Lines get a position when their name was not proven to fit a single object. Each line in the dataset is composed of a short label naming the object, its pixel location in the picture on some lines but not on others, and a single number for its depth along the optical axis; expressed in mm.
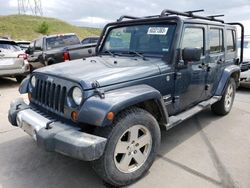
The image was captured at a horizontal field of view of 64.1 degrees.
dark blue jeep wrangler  2001
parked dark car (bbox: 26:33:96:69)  6376
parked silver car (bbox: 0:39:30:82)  6000
